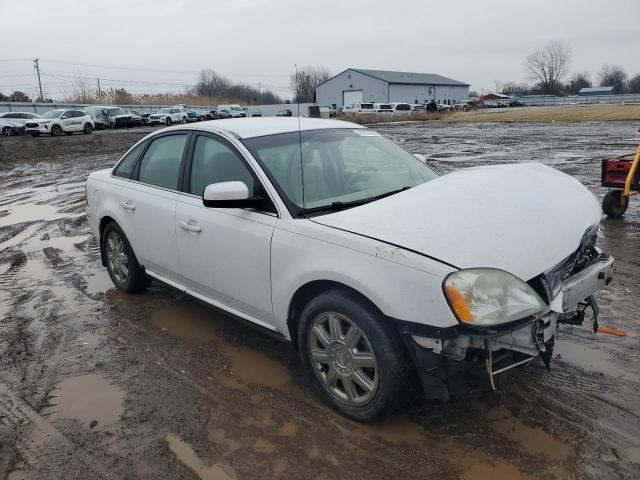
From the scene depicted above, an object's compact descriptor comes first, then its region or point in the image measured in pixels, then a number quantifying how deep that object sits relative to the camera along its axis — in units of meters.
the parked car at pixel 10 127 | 33.34
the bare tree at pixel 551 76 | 117.12
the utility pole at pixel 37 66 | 80.69
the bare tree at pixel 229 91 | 109.54
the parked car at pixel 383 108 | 57.22
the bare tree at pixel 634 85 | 110.88
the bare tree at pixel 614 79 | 127.69
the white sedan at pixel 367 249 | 2.63
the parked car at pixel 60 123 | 31.36
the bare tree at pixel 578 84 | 123.78
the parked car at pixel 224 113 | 54.97
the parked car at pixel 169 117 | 46.69
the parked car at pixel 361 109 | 53.51
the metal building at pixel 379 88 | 88.38
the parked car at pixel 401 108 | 59.66
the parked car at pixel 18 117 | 33.59
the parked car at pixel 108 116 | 41.28
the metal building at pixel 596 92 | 104.69
